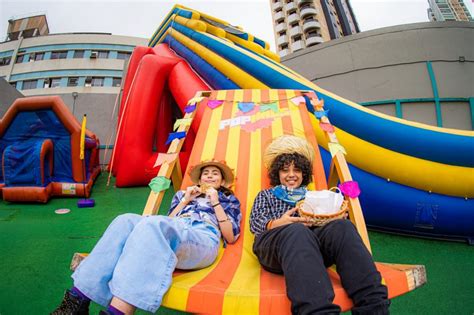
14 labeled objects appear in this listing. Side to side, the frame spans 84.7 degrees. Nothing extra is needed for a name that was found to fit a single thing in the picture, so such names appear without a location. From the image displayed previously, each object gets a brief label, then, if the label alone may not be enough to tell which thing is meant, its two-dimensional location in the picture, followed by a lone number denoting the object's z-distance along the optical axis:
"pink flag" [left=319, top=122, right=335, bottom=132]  1.70
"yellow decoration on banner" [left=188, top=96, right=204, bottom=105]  2.10
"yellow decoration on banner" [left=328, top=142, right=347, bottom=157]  1.45
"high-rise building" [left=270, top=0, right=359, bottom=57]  22.78
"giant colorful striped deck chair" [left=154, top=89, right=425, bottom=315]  0.78
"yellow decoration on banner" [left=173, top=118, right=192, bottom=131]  1.85
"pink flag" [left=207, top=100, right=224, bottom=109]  2.39
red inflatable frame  3.44
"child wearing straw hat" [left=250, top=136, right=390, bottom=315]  0.74
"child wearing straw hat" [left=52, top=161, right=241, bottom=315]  0.75
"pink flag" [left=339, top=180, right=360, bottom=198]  1.18
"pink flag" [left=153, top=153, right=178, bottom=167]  1.48
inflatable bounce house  3.26
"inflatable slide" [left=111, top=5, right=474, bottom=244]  1.90
